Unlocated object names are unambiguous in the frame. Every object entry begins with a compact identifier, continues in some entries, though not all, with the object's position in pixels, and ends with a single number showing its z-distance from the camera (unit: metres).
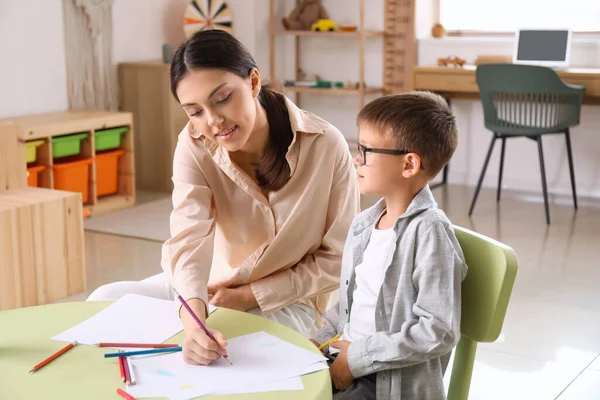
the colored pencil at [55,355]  1.20
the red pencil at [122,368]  1.17
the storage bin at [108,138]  4.79
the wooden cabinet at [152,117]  5.19
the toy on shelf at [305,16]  5.99
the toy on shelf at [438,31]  5.59
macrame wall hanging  5.02
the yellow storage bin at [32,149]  4.32
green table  1.12
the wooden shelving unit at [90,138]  4.40
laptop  4.89
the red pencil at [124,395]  1.10
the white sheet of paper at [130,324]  1.33
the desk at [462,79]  4.59
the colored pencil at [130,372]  1.15
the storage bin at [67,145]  4.48
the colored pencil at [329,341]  1.50
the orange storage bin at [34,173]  4.33
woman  1.73
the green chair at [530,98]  4.42
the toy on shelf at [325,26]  5.80
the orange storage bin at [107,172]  4.88
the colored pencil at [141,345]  1.28
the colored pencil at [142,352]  1.24
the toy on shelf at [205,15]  5.52
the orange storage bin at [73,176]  4.52
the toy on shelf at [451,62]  5.20
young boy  1.35
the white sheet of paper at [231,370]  1.14
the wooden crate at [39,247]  3.06
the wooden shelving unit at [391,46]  5.67
